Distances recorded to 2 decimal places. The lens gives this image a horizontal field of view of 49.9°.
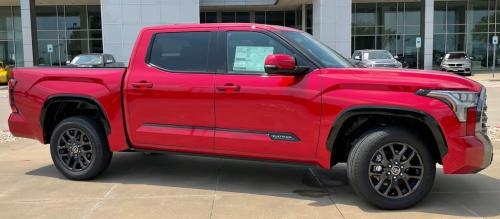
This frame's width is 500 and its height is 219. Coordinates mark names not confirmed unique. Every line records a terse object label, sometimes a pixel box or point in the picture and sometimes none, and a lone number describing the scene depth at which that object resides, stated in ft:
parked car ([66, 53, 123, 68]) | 77.97
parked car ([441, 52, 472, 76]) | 111.14
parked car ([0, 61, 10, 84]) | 93.51
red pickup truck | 16.07
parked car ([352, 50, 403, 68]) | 88.81
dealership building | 128.26
